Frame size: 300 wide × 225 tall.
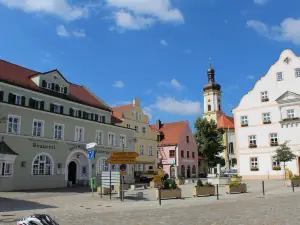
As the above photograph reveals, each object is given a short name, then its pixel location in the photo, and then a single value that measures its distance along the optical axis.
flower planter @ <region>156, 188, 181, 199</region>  19.61
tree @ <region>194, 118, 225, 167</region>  62.19
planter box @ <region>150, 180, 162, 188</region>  31.70
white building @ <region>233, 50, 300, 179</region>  42.06
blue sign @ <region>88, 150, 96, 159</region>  20.33
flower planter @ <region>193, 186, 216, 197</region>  21.17
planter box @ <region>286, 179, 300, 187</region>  27.29
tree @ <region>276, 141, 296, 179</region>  35.34
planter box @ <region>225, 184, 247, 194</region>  22.89
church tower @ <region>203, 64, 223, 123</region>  94.19
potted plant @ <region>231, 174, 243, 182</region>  34.76
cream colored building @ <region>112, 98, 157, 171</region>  49.03
